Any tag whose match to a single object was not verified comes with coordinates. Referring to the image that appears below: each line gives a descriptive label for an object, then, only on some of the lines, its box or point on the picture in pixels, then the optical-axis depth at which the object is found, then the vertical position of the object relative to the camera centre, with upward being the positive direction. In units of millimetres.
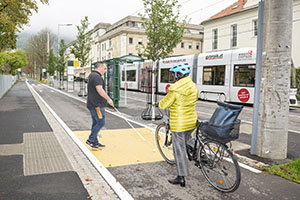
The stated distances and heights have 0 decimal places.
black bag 3527 -521
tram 15531 +598
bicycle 3572 -1090
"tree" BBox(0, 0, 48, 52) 10951 +3030
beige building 55500 +9278
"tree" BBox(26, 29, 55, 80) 66000 +8709
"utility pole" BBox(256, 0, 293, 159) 5129 +149
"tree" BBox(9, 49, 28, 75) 51462 +4237
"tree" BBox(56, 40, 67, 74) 37341 +3162
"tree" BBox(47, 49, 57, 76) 46734 +2793
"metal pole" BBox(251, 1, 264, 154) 5473 +276
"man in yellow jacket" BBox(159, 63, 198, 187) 3785 -402
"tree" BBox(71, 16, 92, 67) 25281 +3327
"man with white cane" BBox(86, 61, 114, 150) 5699 -427
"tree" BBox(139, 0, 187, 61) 11234 +2317
